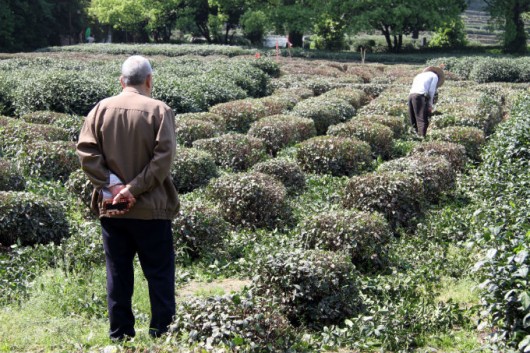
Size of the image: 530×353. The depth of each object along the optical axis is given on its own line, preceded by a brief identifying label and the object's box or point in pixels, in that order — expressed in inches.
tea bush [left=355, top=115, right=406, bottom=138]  492.7
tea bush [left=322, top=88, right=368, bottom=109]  631.6
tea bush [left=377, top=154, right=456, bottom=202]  344.8
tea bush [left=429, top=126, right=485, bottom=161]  443.8
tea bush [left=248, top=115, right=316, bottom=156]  448.8
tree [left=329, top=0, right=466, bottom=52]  1619.1
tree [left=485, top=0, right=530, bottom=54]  1737.2
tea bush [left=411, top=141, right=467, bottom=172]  399.2
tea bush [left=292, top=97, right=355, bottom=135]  534.3
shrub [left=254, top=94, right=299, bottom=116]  564.7
